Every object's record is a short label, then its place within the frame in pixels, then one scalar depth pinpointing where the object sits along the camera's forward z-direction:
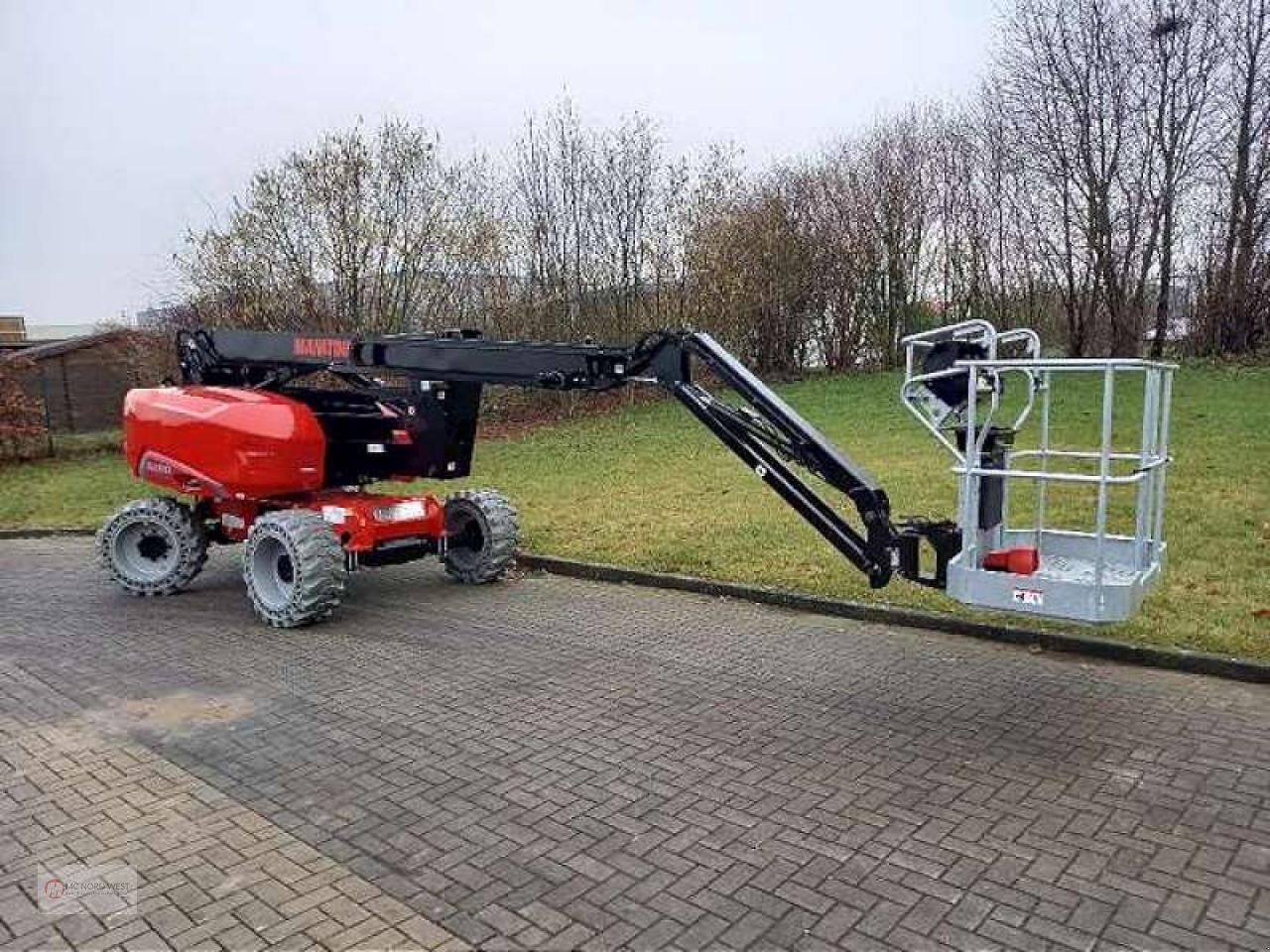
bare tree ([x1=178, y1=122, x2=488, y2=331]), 20.34
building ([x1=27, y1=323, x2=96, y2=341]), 55.41
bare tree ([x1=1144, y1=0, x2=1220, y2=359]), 23.70
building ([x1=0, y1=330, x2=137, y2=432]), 24.28
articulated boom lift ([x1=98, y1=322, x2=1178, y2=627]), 6.67
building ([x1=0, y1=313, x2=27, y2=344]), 43.53
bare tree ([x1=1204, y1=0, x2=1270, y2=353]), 23.31
